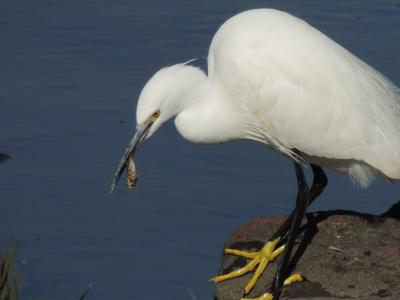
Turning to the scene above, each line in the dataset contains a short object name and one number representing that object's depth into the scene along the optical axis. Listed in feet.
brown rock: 43.88
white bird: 45.68
